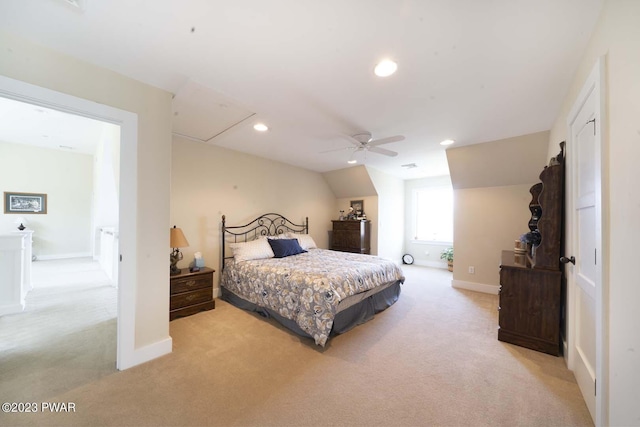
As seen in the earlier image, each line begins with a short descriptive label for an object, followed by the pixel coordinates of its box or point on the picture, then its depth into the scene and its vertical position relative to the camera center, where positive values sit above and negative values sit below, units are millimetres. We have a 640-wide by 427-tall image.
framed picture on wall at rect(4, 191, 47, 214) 5891 +282
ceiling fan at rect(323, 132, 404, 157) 2811 +953
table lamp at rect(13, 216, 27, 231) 5812 -194
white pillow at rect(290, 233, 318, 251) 4625 -533
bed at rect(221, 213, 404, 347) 2473 -841
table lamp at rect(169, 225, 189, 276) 3031 -390
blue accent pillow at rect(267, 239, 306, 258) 3943 -569
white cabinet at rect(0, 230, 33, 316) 2895 -757
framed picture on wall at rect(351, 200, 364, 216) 5927 +222
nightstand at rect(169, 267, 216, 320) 2996 -1061
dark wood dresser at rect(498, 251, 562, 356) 2260 -928
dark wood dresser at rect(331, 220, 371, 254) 5473 -506
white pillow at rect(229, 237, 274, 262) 3659 -581
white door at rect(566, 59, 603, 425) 1299 -207
